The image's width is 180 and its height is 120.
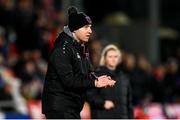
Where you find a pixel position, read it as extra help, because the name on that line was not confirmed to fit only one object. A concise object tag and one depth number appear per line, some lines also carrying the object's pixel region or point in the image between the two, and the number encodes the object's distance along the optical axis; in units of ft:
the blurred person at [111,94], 59.52
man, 45.65
